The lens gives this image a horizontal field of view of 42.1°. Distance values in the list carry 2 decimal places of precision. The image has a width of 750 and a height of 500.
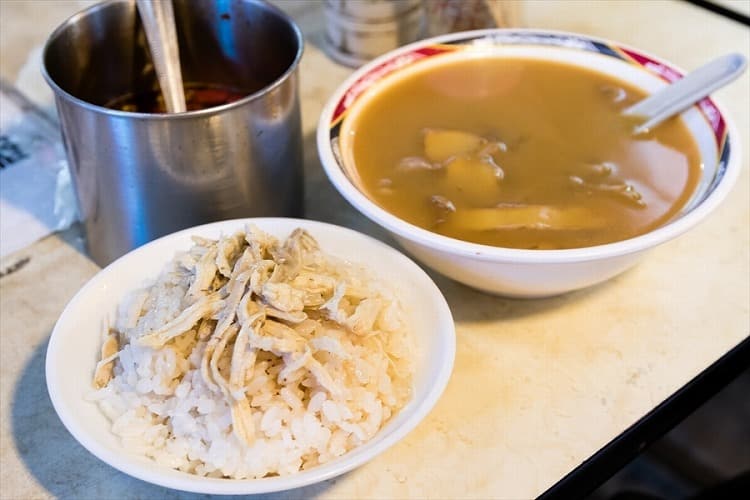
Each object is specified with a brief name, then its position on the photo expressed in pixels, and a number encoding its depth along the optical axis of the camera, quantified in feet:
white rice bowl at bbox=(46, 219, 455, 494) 1.01
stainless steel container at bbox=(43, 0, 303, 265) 1.23
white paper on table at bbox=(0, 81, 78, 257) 1.44
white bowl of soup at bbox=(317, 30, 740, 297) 1.21
